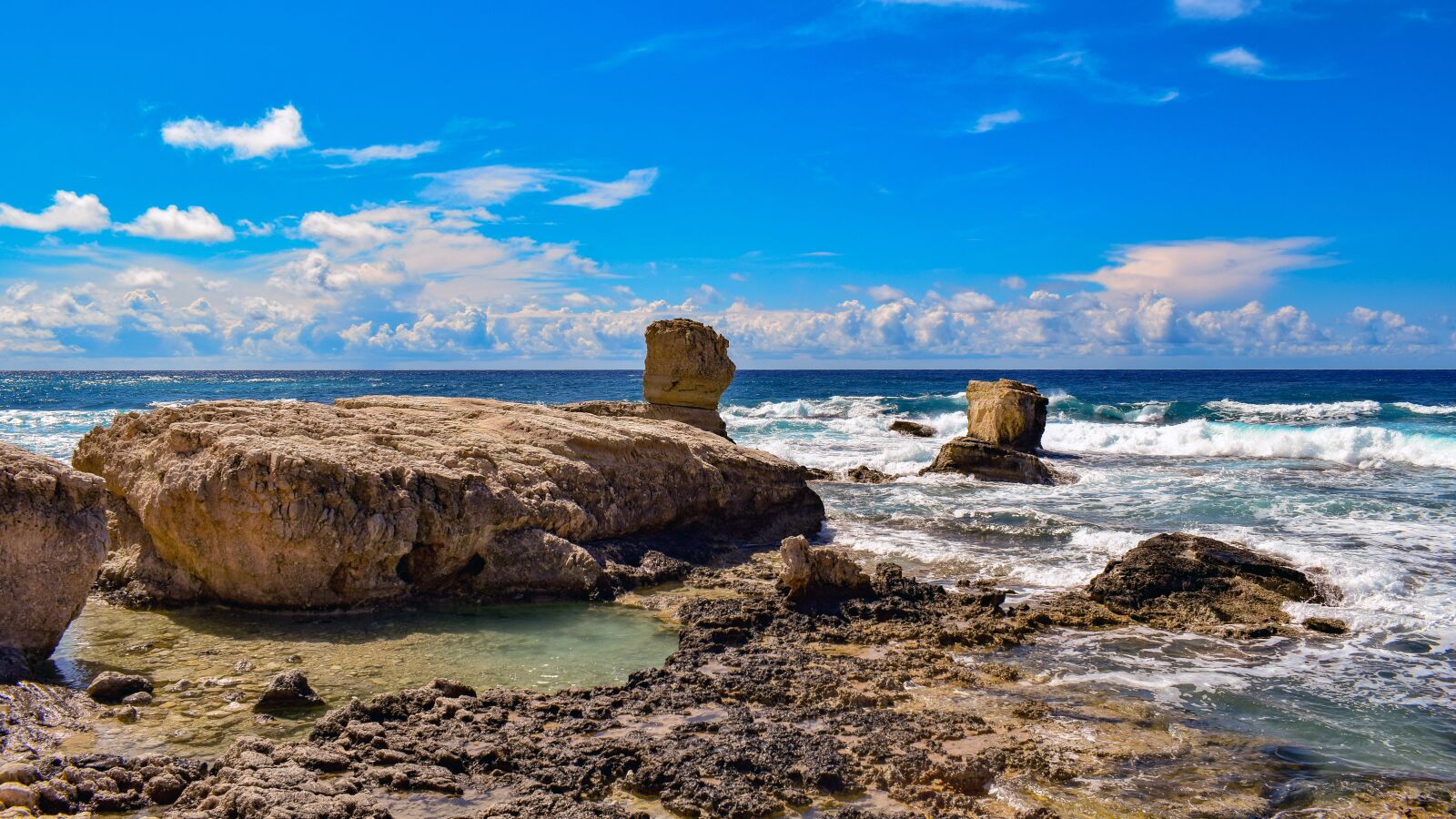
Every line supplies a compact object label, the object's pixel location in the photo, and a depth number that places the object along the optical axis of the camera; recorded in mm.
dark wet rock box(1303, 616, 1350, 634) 8414
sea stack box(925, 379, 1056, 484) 24625
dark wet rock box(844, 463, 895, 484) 19359
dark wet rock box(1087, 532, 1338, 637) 8727
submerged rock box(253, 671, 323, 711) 5875
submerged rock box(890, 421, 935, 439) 33344
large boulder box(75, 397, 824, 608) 8148
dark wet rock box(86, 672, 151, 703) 5855
